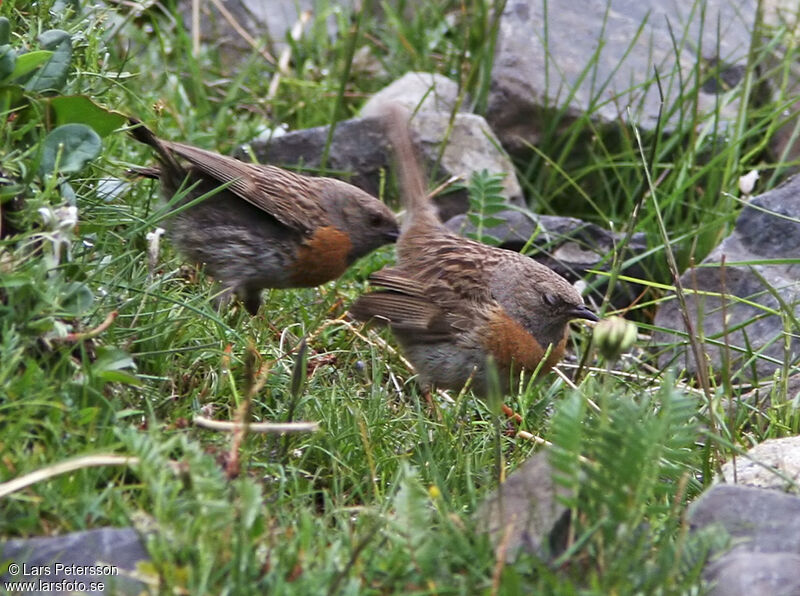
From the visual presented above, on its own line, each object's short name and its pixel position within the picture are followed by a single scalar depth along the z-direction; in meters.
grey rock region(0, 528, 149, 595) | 6.24
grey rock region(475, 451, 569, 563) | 6.43
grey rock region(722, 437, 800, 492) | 8.20
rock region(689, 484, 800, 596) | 6.19
